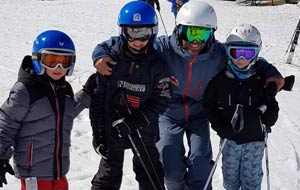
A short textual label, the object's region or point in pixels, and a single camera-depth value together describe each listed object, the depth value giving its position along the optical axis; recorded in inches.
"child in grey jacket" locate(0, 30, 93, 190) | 119.6
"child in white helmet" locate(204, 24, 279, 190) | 145.1
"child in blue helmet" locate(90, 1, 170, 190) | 141.3
